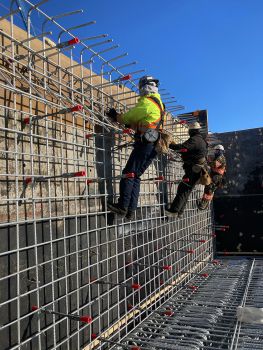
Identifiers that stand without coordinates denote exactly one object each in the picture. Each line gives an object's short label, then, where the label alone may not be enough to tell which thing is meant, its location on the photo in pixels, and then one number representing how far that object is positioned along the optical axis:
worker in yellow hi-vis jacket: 3.99
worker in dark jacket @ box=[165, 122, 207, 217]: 5.53
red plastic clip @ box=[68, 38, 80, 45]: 2.99
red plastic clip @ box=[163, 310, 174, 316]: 4.79
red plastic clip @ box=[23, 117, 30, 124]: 3.08
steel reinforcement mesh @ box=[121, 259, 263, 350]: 3.85
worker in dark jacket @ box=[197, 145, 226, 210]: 7.32
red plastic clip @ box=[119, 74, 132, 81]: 4.36
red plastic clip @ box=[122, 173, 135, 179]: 3.72
